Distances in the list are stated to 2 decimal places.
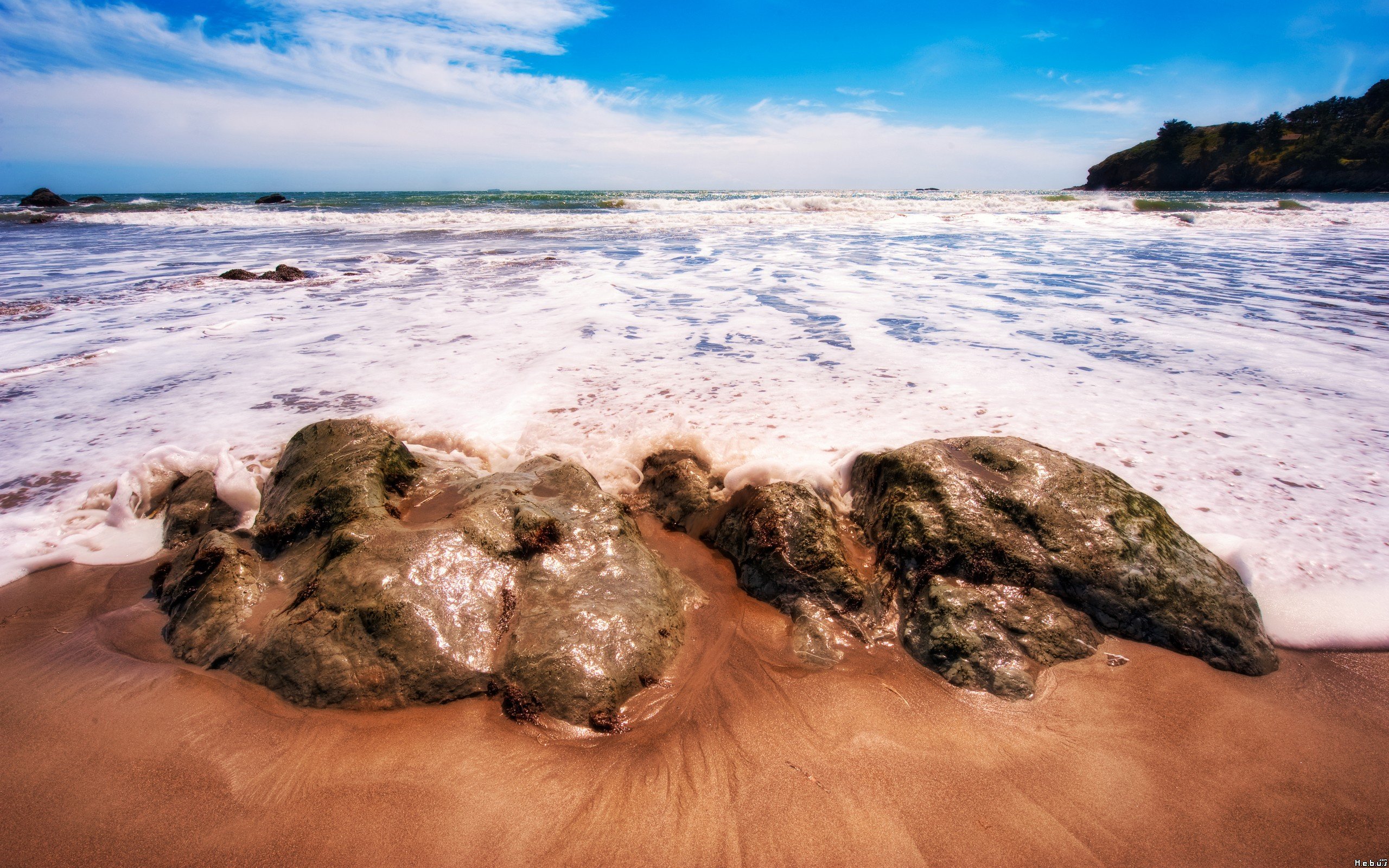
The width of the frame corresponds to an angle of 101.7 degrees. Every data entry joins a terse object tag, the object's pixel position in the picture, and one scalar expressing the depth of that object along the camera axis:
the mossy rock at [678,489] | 3.29
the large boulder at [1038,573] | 2.31
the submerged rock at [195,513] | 3.14
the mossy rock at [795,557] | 2.61
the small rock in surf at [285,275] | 10.66
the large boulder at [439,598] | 2.11
